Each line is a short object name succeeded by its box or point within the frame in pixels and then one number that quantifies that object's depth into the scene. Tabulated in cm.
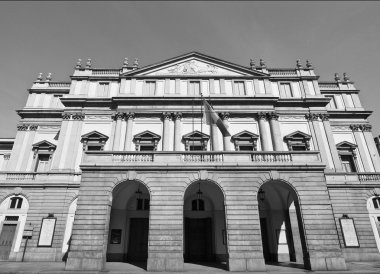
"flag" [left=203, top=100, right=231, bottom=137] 1938
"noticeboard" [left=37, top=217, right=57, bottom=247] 2109
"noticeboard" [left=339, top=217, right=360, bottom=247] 2127
